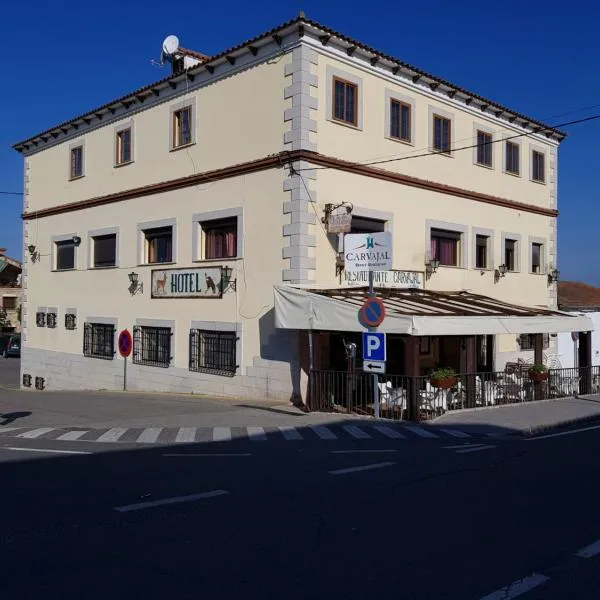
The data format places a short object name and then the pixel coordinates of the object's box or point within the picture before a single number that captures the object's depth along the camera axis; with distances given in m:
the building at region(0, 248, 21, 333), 59.31
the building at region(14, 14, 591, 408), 16.72
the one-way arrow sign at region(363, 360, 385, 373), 13.08
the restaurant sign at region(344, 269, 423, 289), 17.78
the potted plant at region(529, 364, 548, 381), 17.73
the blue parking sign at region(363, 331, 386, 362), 13.12
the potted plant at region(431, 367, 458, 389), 14.87
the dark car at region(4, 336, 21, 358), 51.53
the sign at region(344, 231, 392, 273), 14.23
